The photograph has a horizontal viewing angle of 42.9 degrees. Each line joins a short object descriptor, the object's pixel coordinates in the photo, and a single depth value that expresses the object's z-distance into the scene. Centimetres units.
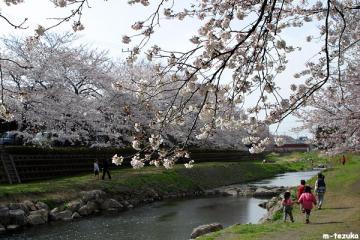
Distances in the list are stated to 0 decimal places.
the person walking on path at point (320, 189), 1638
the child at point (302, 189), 1547
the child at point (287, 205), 1394
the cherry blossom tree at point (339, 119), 1568
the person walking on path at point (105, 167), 2645
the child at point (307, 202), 1342
